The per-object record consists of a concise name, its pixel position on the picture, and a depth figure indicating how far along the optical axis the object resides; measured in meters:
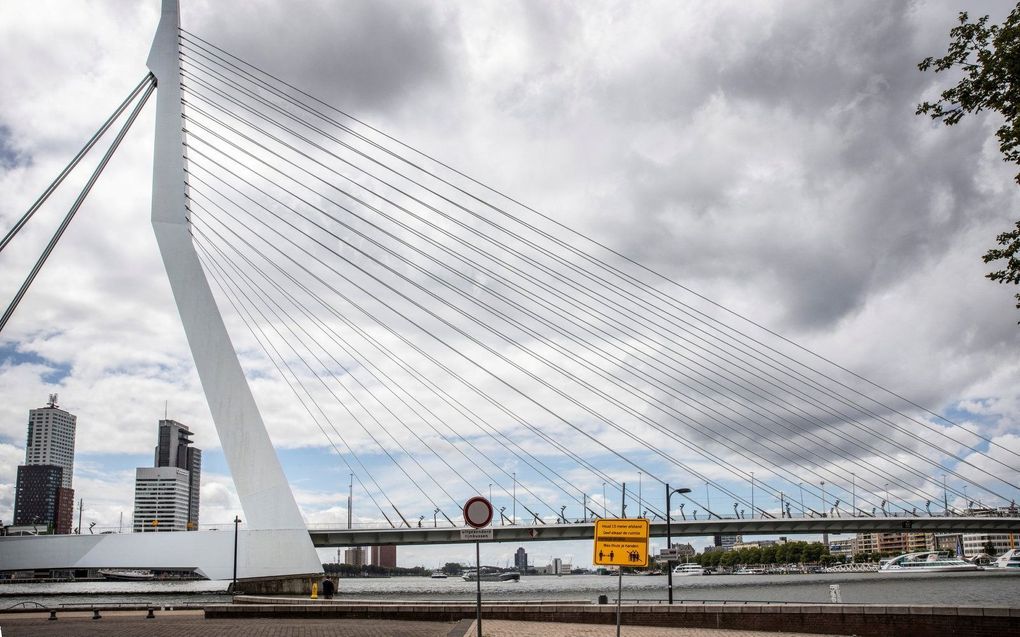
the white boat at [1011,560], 97.84
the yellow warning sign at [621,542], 11.71
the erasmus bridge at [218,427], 34.59
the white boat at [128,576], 97.32
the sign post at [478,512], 12.50
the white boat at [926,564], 92.81
